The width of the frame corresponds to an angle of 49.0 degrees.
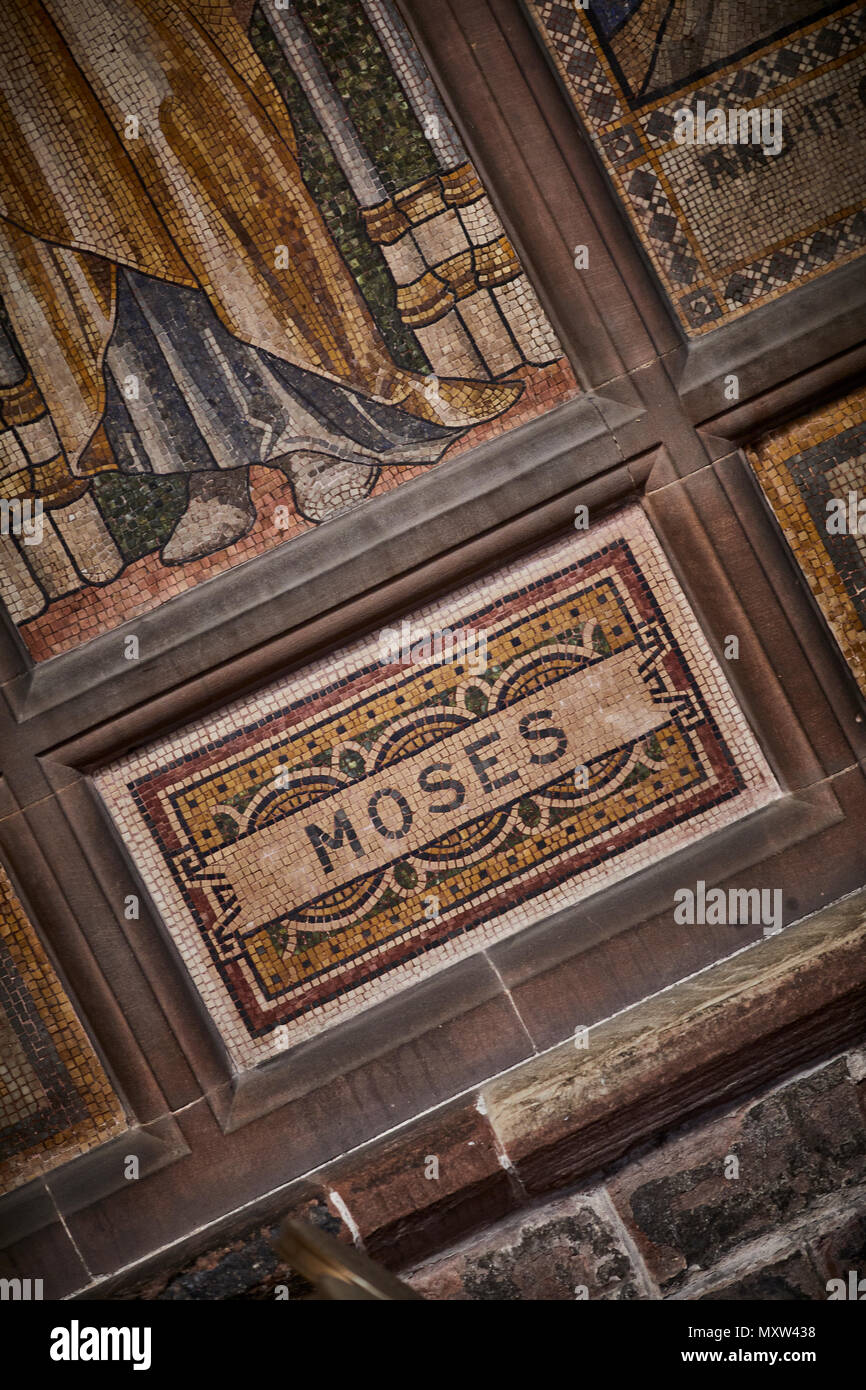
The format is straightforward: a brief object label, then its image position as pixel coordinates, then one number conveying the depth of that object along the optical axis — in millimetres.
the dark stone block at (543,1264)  3236
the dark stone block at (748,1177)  3242
